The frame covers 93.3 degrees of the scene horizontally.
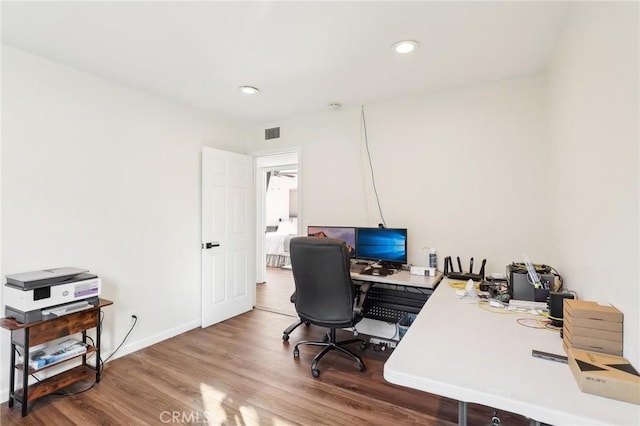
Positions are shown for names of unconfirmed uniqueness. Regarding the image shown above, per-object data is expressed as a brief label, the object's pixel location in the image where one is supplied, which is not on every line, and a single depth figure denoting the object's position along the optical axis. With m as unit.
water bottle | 2.86
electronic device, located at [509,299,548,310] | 1.71
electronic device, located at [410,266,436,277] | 2.72
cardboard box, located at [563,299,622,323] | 1.12
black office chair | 2.35
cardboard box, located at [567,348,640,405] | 0.86
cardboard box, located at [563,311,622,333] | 1.11
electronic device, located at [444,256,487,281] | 2.52
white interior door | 3.49
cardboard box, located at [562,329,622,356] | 1.10
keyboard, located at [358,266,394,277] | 2.74
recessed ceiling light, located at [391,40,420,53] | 2.07
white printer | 1.96
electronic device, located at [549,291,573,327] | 1.46
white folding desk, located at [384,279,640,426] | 0.84
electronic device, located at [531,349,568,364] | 1.11
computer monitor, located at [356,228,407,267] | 2.90
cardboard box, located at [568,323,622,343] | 1.11
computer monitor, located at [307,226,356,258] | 3.16
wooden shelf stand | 1.96
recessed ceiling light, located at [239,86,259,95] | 2.86
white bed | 6.76
